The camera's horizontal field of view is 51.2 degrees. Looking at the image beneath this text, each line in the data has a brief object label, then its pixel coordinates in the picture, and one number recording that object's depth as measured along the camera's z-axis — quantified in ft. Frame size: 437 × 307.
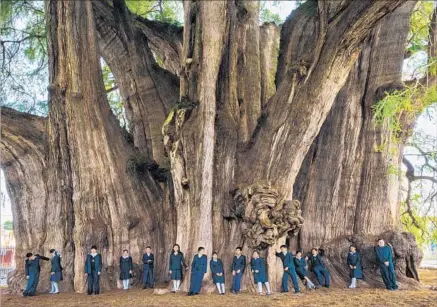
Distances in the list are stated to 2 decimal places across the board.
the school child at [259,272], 22.31
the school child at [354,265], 24.84
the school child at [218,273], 22.39
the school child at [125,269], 24.43
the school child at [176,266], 22.76
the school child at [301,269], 24.21
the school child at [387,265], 23.88
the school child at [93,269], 23.36
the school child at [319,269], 24.95
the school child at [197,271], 22.15
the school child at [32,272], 23.80
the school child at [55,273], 24.13
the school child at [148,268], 24.43
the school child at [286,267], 22.86
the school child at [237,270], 22.75
